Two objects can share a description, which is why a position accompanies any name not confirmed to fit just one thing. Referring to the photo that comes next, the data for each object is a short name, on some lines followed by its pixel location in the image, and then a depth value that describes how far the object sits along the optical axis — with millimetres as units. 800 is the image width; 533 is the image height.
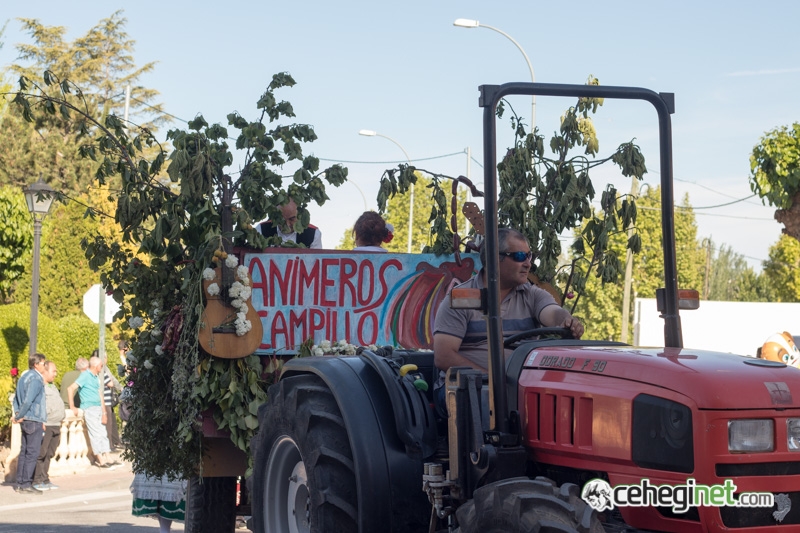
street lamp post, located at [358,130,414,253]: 30688
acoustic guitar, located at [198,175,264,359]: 6500
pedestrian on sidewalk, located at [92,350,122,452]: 19219
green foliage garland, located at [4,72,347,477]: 6523
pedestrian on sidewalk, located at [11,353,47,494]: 14508
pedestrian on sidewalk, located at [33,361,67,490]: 14945
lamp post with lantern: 15383
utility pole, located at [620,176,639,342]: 38716
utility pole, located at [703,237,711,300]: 67219
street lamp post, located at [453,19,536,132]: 20688
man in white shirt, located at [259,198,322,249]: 7047
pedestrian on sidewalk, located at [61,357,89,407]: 17812
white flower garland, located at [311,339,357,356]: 6520
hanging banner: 6809
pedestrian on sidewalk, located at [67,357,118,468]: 17531
